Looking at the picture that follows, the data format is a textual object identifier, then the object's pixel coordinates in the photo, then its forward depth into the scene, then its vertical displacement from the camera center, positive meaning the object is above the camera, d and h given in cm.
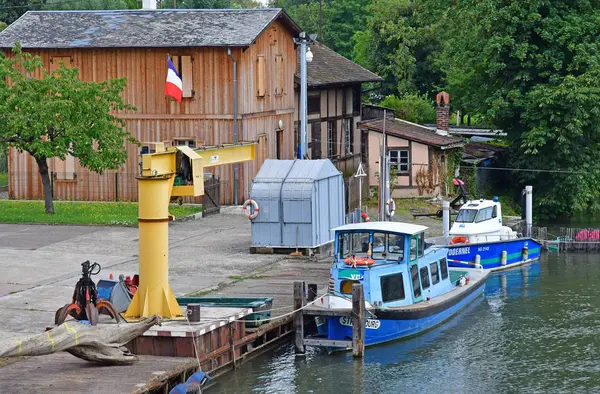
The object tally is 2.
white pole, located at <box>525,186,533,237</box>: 4584 -152
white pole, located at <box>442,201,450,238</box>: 4247 -168
